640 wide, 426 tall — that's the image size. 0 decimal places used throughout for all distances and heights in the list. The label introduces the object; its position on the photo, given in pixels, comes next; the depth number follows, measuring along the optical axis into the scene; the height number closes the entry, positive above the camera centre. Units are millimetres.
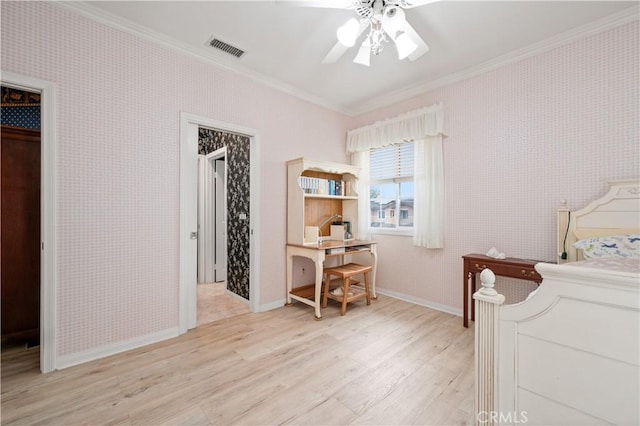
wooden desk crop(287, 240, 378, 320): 2959 -503
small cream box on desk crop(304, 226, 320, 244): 3287 -279
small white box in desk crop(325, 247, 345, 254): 3082 -443
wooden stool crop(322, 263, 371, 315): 3047 -863
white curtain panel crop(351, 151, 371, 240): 3910 +143
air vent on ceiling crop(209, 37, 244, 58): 2510 +1571
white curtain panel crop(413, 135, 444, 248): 3178 +227
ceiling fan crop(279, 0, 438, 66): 1754 +1300
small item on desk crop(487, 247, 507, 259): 2580 -402
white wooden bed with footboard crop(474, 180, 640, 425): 873 -502
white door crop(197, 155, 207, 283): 4410 -61
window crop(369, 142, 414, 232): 3643 +357
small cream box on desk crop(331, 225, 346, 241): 3686 -281
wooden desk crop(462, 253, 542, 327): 2316 -511
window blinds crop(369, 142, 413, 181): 3621 +696
